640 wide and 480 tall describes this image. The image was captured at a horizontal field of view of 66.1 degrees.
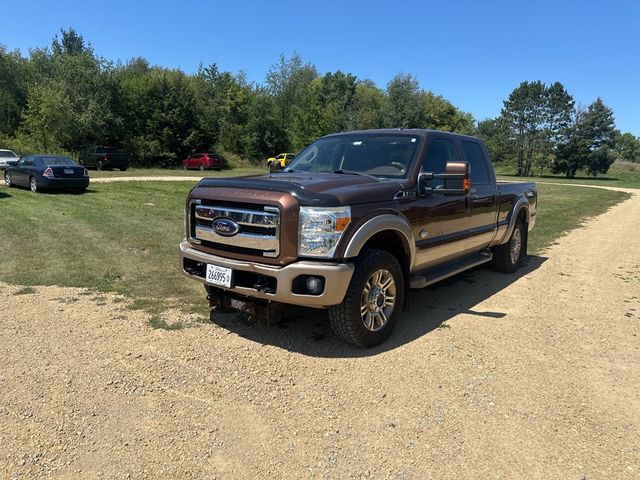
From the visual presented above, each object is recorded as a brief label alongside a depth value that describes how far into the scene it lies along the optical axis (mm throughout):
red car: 39969
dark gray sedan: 16219
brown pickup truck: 3908
